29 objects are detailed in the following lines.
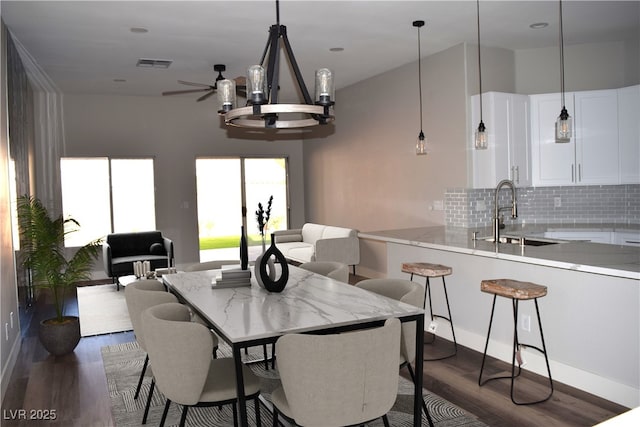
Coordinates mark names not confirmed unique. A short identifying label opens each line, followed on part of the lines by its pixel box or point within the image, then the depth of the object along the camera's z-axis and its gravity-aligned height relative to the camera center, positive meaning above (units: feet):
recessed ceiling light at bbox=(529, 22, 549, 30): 17.88 +5.67
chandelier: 9.95 +2.09
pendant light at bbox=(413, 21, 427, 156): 17.57 +1.86
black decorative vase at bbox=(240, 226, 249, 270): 12.53 -1.26
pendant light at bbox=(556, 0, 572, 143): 13.44 +1.65
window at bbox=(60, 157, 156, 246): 29.12 +0.53
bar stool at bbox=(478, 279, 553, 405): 11.69 -2.22
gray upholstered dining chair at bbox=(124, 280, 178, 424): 11.07 -2.04
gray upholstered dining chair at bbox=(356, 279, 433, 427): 10.12 -2.59
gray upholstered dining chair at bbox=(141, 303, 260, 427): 8.50 -2.56
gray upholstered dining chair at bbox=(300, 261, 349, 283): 13.34 -1.84
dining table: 8.20 -1.96
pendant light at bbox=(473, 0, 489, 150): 15.38 +1.62
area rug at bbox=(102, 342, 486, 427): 11.04 -4.57
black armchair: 25.76 -2.43
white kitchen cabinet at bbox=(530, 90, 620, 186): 19.63 +1.84
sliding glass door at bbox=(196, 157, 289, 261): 32.58 +0.22
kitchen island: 11.25 -2.75
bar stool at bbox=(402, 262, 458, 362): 14.67 -2.10
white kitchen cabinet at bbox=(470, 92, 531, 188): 19.69 +1.94
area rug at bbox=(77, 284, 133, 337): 18.90 -4.26
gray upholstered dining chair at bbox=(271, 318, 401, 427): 7.51 -2.52
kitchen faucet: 15.20 -0.75
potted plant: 15.84 -1.81
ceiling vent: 22.00 +5.91
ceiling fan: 21.81 +4.92
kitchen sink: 15.51 -1.44
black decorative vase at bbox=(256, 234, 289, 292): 10.96 -1.47
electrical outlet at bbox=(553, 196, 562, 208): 21.71 -0.41
